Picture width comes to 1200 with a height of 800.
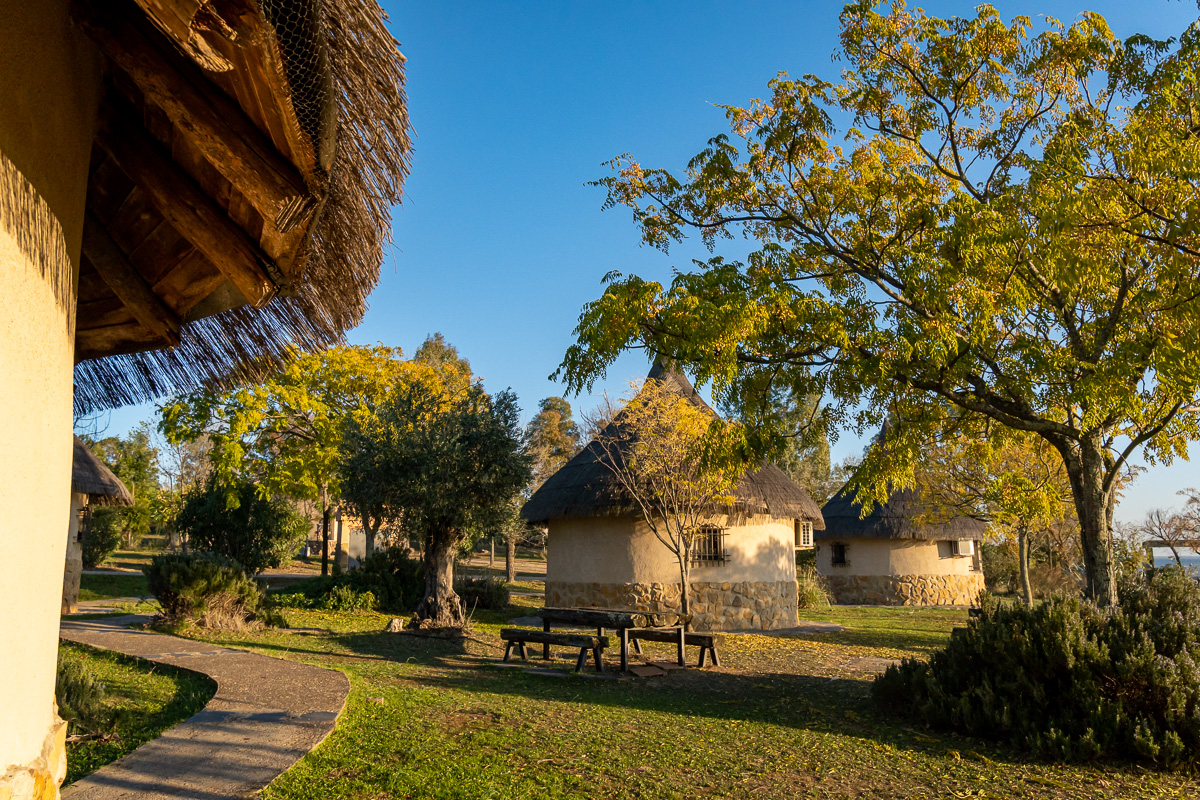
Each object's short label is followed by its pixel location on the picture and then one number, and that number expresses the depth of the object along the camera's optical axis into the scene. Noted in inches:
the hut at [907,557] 1079.6
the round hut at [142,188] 73.7
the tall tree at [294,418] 770.2
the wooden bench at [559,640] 416.5
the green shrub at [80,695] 230.1
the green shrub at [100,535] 981.2
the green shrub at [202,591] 483.8
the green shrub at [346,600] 685.3
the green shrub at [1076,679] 237.6
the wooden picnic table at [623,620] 428.5
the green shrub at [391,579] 738.8
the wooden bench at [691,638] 438.0
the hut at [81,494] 622.2
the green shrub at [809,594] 955.3
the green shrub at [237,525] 808.5
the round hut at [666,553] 680.4
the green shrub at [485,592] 761.0
